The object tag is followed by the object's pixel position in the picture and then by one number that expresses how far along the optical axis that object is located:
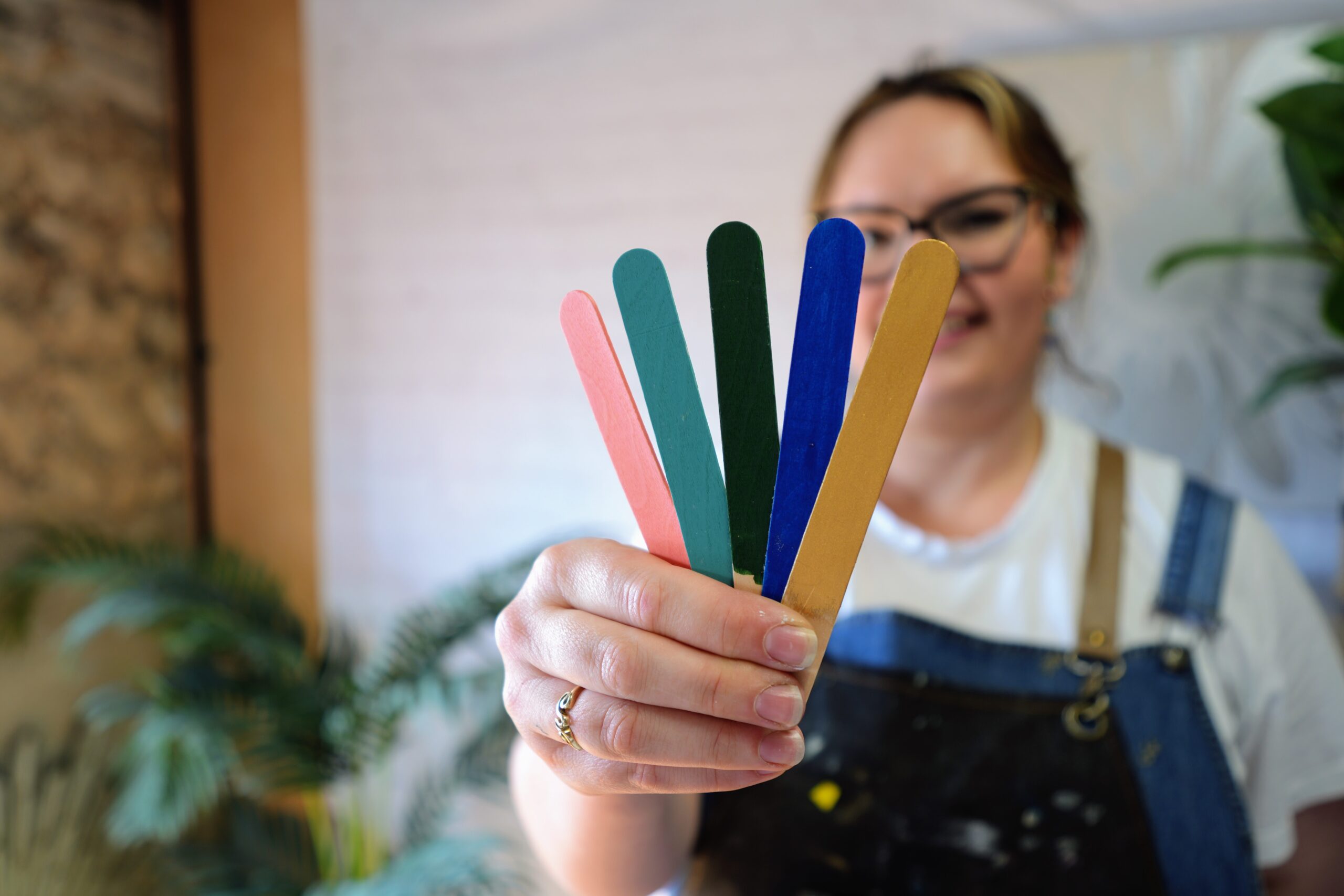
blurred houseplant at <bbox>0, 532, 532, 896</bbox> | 1.44
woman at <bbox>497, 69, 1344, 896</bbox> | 0.82
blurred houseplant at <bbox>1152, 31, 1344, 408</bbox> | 0.92
